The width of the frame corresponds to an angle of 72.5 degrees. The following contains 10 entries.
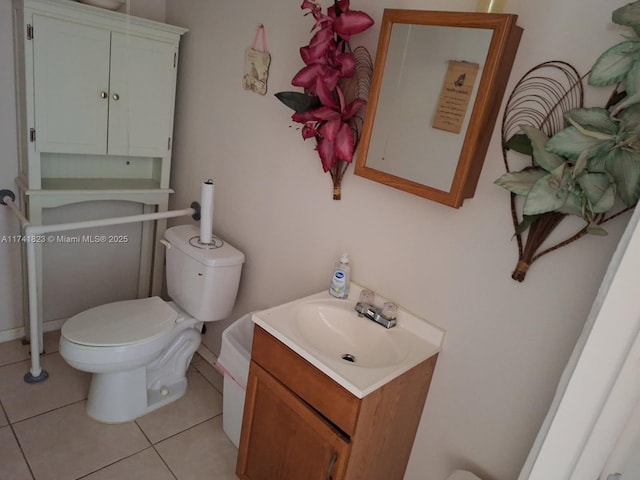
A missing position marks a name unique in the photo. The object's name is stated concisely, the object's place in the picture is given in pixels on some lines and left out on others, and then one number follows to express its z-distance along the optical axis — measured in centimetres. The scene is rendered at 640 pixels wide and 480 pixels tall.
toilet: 176
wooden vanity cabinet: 122
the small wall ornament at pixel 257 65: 183
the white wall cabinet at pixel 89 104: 183
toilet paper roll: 194
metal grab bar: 185
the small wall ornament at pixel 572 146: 90
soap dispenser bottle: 158
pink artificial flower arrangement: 142
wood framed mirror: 112
